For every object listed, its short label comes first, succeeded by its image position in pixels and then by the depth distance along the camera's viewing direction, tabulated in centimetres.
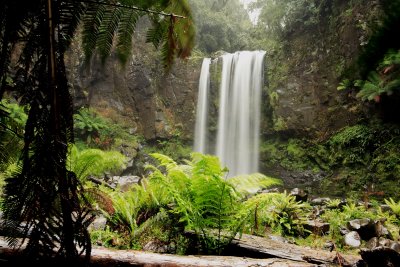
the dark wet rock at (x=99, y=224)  295
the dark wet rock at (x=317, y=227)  373
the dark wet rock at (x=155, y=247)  263
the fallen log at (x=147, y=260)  176
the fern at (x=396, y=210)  477
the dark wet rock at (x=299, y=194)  535
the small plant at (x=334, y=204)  534
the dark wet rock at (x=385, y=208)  551
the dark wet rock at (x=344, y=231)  363
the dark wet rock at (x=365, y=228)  343
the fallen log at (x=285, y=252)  223
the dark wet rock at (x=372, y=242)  283
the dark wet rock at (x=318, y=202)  714
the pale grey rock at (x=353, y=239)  323
